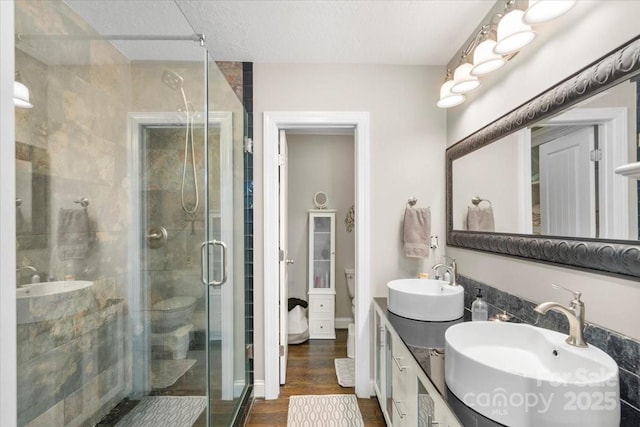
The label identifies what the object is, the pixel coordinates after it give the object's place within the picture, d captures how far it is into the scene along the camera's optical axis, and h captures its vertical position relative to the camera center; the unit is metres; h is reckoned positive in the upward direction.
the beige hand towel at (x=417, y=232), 1.99 -0.12
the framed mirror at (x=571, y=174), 0.88 +0.16
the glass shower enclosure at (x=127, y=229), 1.12 -0.06
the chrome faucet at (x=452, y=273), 1.73 -0.36
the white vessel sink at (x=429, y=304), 1.52 -0.49
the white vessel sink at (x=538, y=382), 0.71 -0.48
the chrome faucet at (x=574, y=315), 0.92 -0.33
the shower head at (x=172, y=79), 1.60 +0.77
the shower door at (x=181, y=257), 1.60 -0.24
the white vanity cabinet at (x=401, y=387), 0.98 -0.79
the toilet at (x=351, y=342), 2.57 -1.16
